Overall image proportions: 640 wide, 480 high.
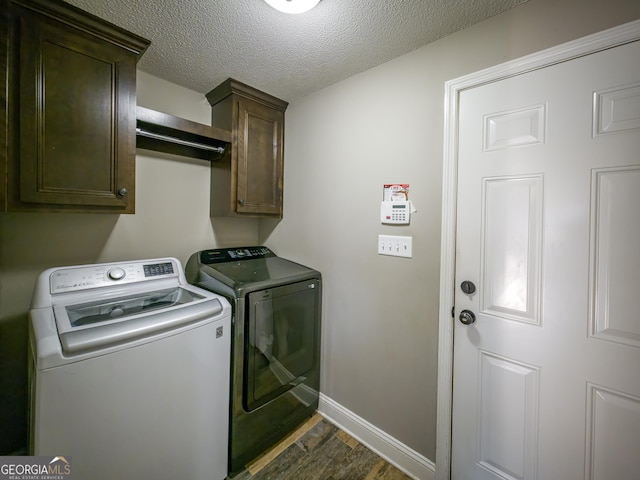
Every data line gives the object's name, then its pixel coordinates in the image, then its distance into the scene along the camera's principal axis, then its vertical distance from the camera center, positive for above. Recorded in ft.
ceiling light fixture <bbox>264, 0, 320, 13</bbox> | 3.69 +3.28
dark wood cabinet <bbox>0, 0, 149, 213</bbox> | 3.65 +1.87
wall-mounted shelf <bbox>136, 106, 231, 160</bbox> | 5.09 +2.15
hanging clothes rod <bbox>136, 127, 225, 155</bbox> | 5.11 +1.99
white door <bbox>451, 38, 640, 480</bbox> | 3.15 -0.48
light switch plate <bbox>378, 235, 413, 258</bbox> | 4.94 -0.16
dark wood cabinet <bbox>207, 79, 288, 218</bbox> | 6.15 +2.04
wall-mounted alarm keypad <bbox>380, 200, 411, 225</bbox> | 4.93 +0.48
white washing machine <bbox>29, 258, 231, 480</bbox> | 3.03 -1.86
